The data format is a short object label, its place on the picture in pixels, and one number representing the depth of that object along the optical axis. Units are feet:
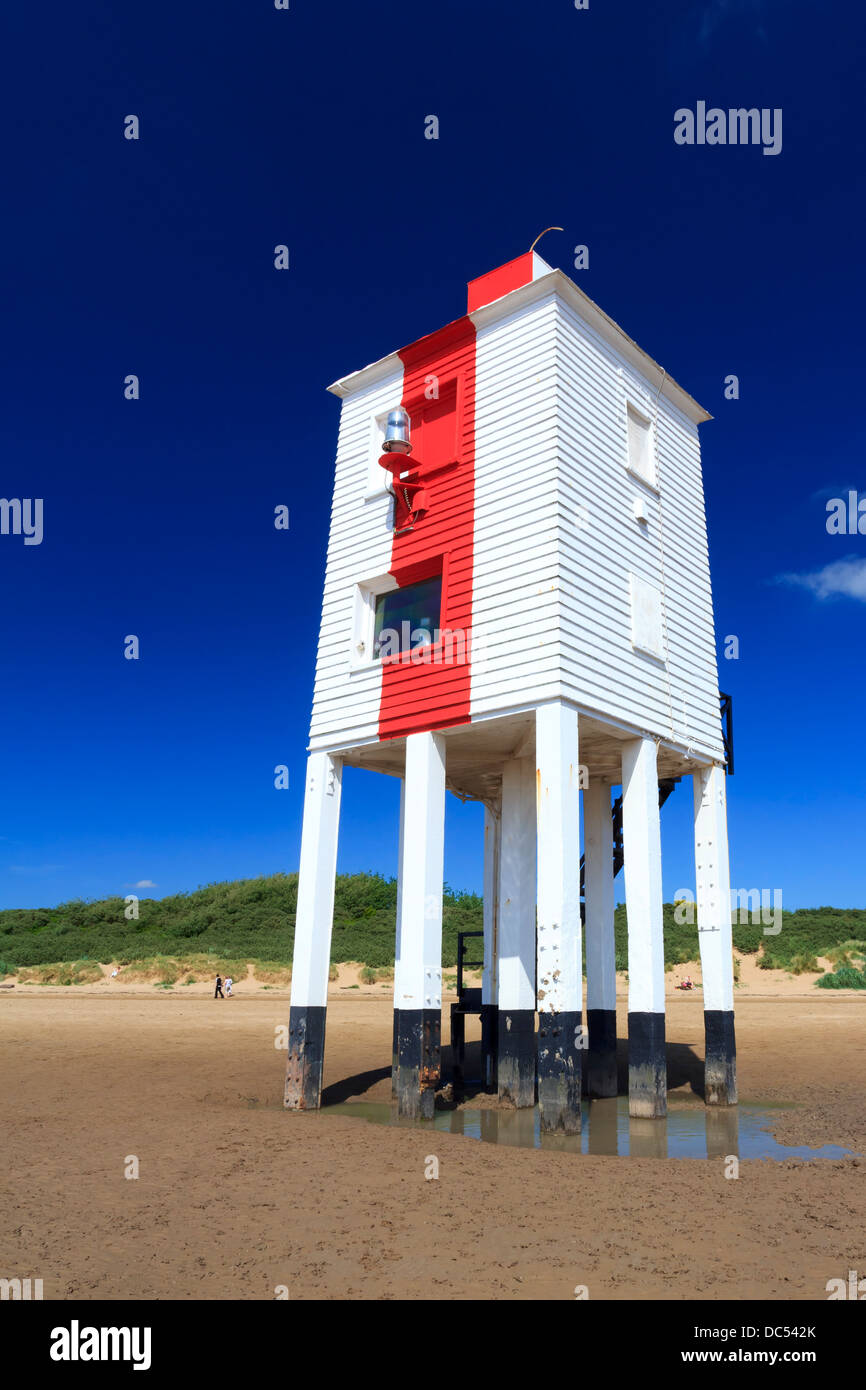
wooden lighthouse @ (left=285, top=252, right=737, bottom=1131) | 43.70
